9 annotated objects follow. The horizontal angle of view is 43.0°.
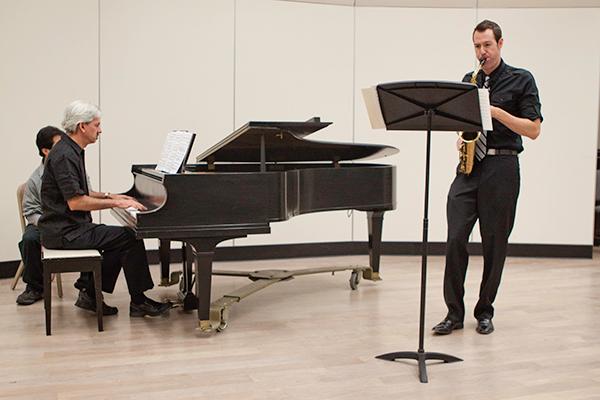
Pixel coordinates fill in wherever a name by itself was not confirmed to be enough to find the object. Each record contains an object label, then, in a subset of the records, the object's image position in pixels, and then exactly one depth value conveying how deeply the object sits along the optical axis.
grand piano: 4.09
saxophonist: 4.04
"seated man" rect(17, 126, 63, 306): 5.05
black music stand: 3.37
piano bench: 4.19
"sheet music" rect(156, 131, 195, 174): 4.28
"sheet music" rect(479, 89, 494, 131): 3.41
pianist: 4.32
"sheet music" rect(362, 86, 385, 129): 3.46
